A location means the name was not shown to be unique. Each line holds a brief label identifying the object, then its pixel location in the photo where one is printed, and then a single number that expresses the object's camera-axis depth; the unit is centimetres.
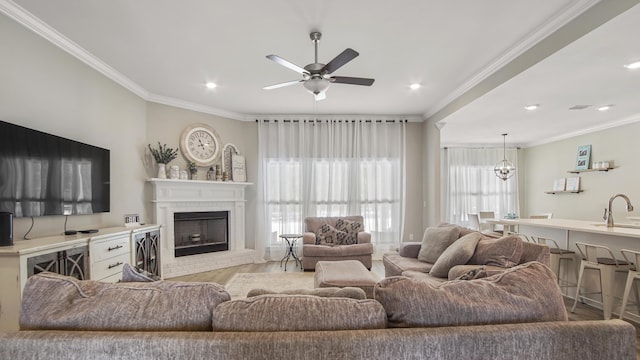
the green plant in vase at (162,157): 466
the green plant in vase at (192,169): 507
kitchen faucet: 331
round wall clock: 508
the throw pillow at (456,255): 278
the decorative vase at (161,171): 465
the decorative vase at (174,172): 480
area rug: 408
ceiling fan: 266
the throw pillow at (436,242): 331
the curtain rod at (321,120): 585
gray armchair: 479
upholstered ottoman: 277
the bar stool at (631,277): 270
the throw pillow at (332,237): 515
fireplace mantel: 470
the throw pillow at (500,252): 255
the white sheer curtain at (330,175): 582
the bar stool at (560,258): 339
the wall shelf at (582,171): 586
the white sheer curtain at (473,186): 793
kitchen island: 295
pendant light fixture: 694
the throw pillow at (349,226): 526
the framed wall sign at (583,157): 626
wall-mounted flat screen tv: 239
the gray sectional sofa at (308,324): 95
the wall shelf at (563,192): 652
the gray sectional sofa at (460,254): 255
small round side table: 525
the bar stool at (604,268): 287
